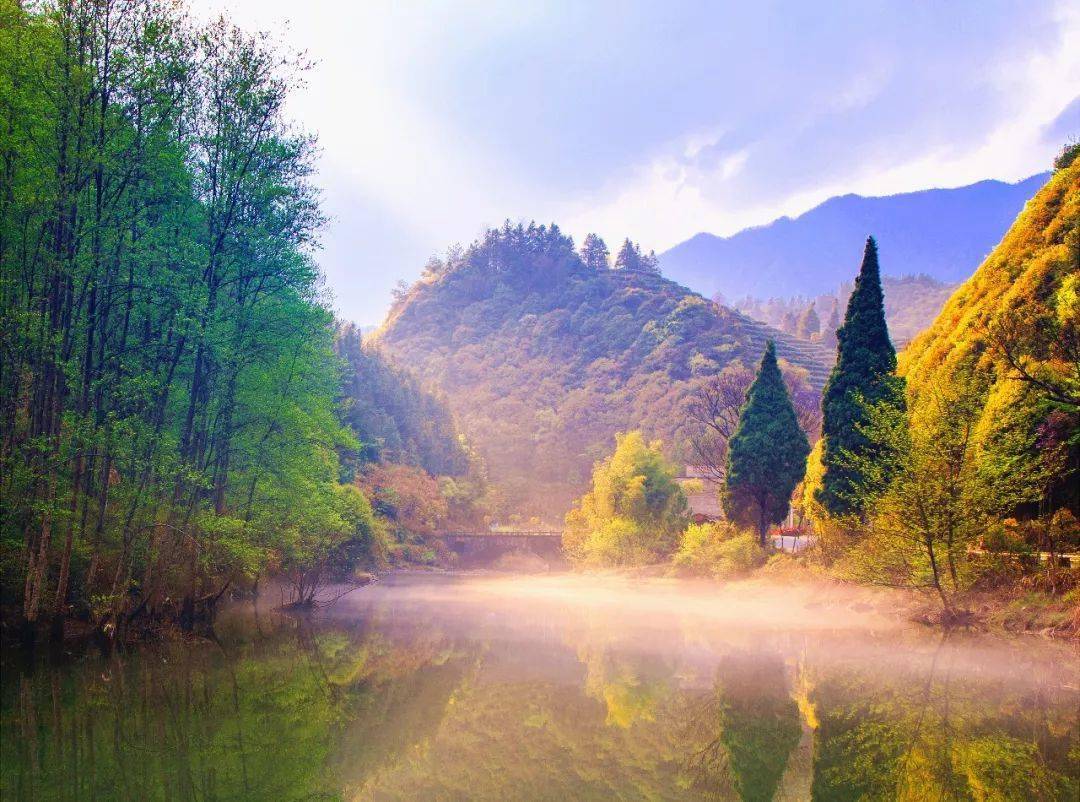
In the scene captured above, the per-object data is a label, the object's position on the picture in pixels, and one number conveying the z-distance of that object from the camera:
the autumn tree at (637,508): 49.78
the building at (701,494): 55.88
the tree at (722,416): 57.94
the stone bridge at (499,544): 73.94
